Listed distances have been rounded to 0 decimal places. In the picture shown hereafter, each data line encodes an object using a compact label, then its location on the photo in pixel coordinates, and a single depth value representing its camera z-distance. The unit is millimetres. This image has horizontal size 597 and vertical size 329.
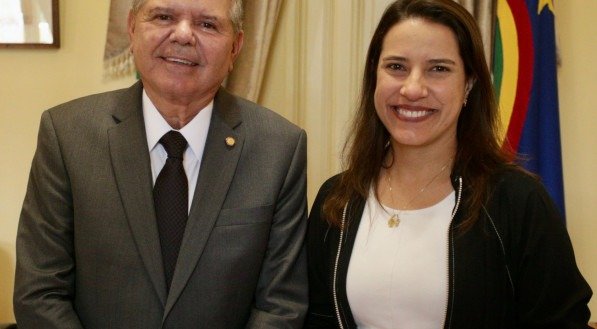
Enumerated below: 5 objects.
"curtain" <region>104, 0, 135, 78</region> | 2727
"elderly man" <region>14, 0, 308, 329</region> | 1653
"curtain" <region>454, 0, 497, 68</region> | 2744
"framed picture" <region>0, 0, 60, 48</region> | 2764
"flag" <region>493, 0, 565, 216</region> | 2770
